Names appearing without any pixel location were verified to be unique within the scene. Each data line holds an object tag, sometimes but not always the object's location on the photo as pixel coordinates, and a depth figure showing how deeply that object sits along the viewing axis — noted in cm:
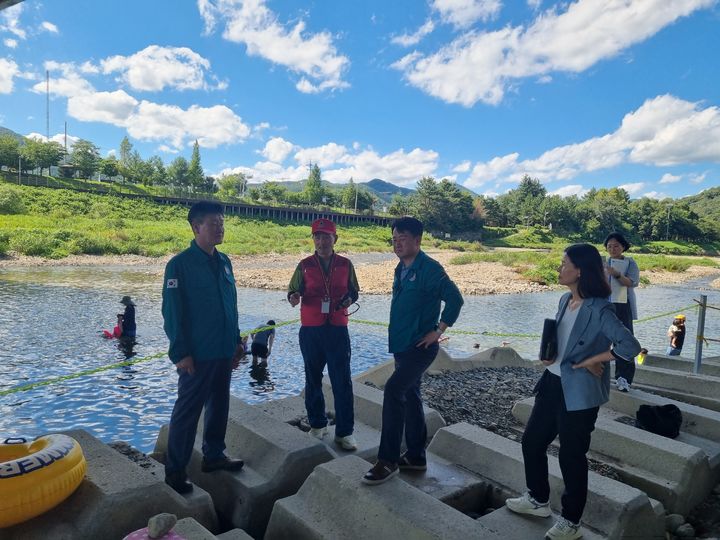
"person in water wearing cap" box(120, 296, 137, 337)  1238
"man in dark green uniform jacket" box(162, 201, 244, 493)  348
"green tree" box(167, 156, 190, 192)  8425
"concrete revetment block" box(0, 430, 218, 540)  294
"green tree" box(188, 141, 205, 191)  8256
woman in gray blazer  301
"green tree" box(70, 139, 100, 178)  7338
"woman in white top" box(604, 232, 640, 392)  578
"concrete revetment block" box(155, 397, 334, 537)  385
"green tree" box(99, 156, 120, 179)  7512
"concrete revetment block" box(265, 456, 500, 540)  304
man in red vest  436
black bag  520
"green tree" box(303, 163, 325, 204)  9160
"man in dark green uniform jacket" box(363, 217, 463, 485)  361
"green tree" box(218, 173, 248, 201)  8744
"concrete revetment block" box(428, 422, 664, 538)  348
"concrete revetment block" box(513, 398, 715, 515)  423
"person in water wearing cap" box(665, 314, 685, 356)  1091
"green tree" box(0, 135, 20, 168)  6305
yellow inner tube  280
